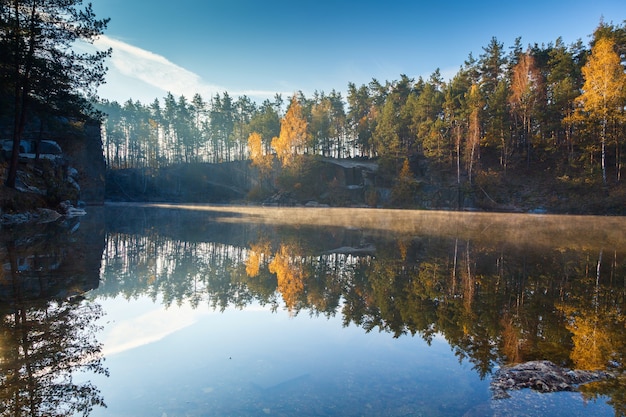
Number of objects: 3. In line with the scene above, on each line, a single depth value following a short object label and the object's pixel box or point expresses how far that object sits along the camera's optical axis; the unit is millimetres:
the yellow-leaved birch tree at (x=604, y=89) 36938
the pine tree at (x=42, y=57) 18406
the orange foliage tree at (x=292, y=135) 58875
